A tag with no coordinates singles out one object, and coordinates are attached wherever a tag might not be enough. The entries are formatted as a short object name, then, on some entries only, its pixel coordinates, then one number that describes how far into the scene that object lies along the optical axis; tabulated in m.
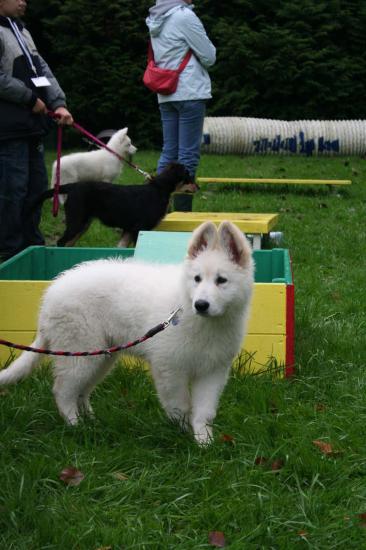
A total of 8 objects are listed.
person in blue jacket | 7.88
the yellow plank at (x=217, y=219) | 6.51
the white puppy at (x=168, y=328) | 3.37
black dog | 7.01
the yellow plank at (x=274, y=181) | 11.03
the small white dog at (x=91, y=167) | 10.56
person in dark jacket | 6.24
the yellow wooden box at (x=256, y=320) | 4.21
